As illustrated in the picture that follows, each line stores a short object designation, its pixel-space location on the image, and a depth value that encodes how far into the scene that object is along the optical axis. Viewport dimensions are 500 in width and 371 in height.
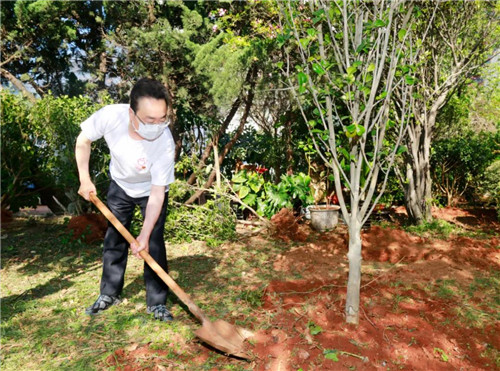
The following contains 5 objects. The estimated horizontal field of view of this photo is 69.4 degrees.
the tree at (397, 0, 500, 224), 6.11
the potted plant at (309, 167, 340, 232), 6.32
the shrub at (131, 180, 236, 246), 5.92
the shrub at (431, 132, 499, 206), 7.32
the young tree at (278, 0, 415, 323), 2.70
